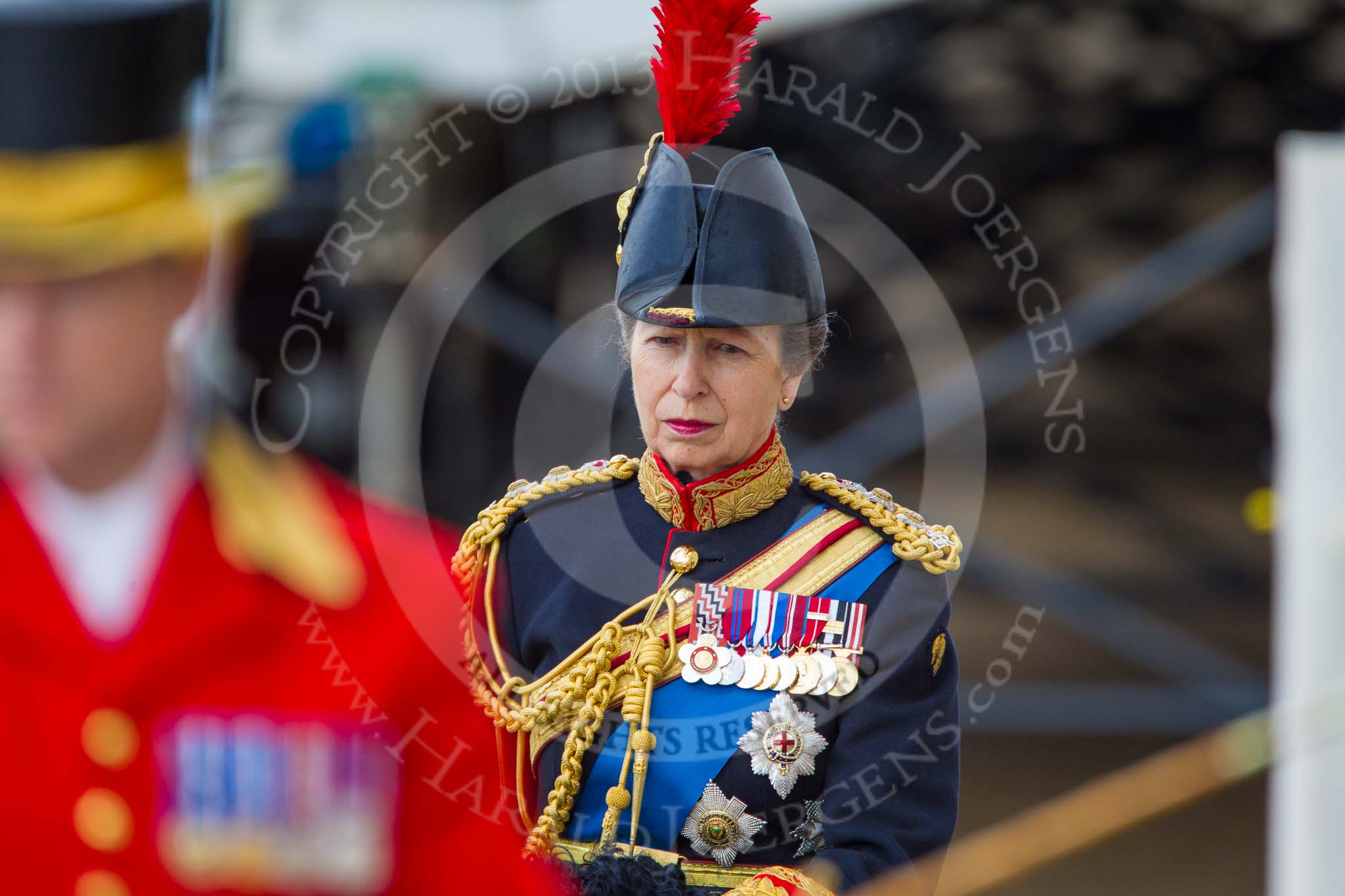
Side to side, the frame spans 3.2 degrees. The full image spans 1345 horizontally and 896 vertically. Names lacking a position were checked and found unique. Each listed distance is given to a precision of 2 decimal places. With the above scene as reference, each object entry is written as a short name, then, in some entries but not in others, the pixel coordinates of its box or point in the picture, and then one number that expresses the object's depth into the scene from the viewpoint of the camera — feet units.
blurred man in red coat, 65.00
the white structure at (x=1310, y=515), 70.51
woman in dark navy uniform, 66.80
